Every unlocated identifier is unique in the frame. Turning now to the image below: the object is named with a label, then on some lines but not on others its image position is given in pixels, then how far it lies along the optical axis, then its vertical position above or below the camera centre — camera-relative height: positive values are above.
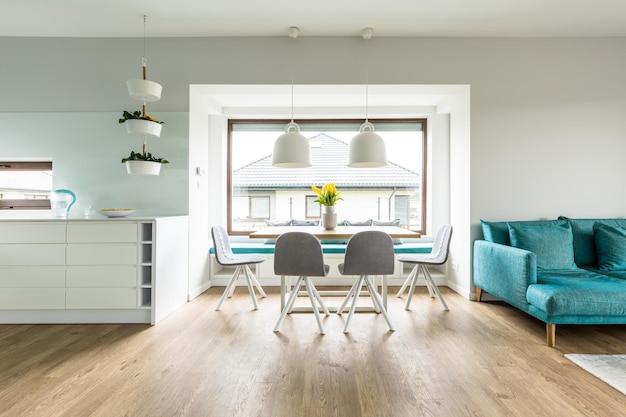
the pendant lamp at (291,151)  3.15 +0.57
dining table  2.91 -0.22
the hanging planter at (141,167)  3.15 +0.41
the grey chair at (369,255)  2.62 -0.36
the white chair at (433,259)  3.27 -0.49
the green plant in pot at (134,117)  3.07 +0.86
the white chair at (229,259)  3.28 -0.51
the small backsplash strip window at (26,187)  3.73 +0.25
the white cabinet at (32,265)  2.83 -0.48
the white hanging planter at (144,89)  2.93 +1.08
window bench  4.14 -0.74
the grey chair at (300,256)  2.62 -0.38
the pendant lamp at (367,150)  3.13 +0.58
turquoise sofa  2.37 -0.52
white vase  3.31 -0.07
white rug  1.91 -0.98
